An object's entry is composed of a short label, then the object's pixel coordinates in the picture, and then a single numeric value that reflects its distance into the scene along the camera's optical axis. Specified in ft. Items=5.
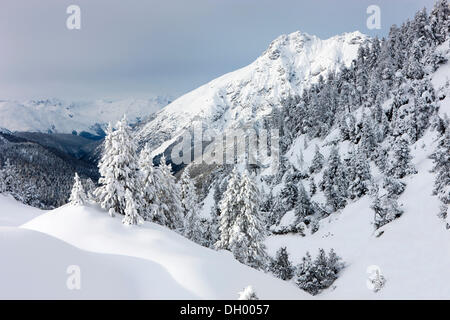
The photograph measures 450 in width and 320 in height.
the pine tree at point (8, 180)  214.28
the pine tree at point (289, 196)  184.24
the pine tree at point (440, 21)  205.47
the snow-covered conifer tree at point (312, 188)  186.39
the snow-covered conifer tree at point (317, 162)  211.33
